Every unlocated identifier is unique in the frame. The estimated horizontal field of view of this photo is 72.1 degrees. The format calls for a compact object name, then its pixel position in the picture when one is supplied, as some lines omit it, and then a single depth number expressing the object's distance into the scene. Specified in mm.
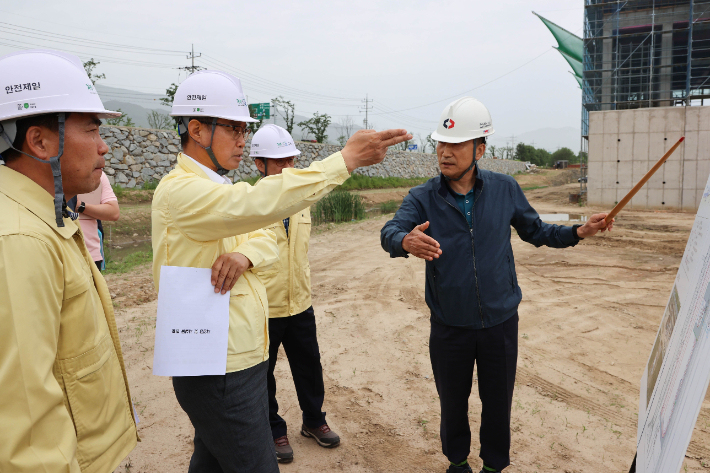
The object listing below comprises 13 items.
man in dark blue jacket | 2572
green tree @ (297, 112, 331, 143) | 32094
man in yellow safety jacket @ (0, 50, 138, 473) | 1103
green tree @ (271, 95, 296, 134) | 30234
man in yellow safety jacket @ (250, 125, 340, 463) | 3076
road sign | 28872
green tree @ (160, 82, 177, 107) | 22731
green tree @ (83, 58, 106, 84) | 20578
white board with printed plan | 1115
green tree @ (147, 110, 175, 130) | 23141
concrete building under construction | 14258
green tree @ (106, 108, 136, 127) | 18961
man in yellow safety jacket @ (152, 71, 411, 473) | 1604
